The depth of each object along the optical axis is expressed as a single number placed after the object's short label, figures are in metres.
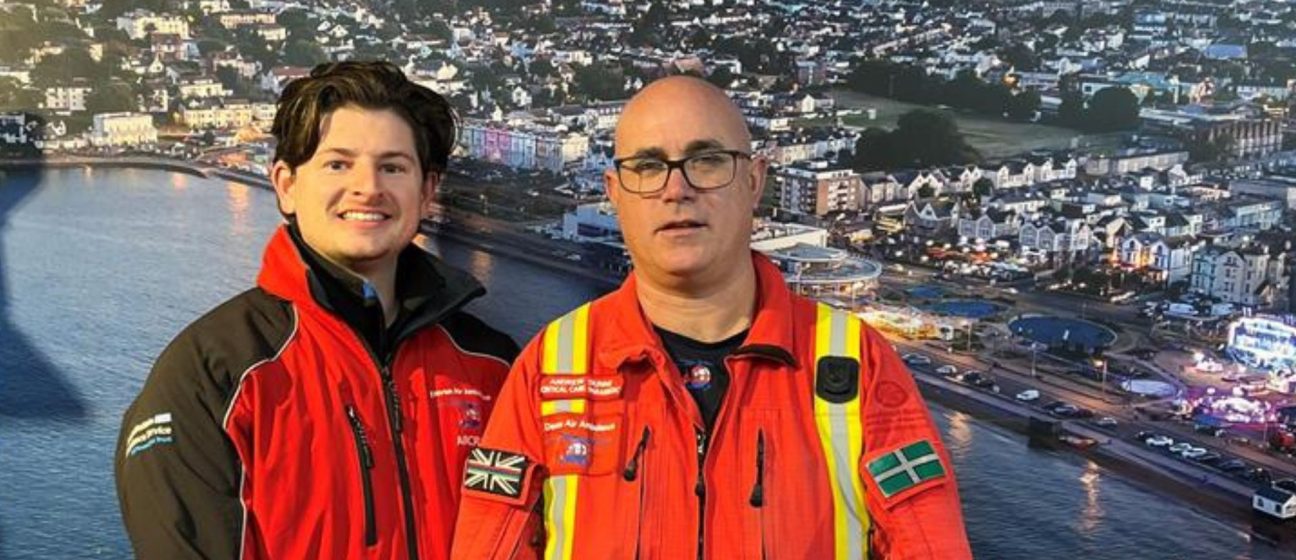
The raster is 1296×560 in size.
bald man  1.16
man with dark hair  1.21
